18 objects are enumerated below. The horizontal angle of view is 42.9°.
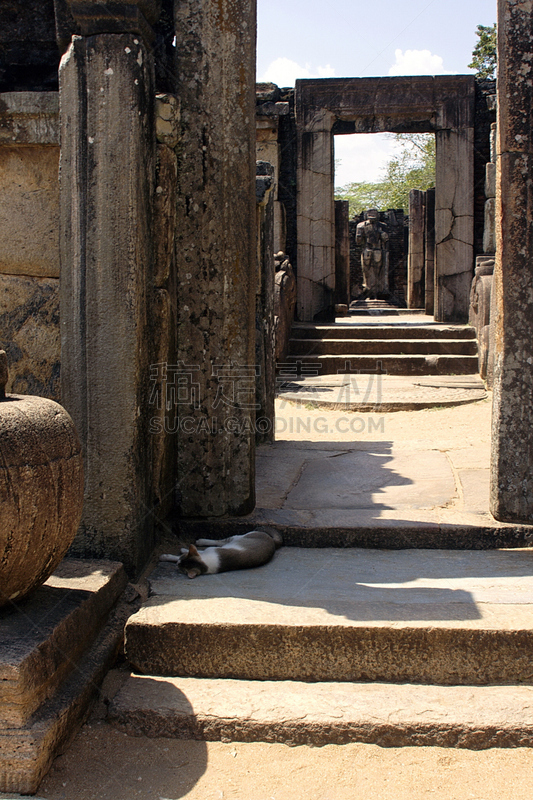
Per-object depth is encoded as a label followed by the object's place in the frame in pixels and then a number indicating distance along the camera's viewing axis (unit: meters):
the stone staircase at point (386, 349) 9.12
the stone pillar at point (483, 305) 8.27
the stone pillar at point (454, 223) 10.96
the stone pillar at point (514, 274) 2.79
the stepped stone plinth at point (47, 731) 1.73
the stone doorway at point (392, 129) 10.75
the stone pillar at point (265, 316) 4.83
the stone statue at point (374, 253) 21.66
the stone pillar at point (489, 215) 10.03
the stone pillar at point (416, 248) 18.94
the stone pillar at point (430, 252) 15.64
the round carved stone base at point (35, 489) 1.87
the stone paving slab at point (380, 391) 7.04
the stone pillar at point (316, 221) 11.10
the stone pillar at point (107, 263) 2.52
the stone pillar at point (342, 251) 17.61
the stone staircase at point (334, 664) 1.98
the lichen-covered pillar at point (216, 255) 2.80
